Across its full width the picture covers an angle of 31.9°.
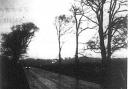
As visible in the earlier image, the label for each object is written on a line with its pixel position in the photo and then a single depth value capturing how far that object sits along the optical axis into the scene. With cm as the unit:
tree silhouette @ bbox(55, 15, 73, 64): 4182
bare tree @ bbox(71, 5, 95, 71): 3074
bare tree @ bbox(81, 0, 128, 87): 1666
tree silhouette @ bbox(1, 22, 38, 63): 4203
